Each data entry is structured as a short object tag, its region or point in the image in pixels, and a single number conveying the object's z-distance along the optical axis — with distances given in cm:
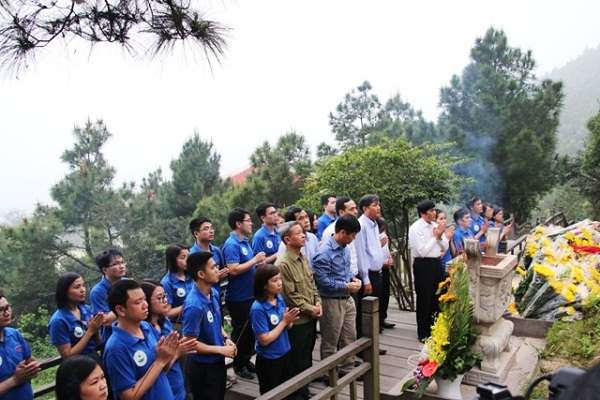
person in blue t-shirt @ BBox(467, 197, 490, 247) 738
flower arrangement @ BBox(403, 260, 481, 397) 398
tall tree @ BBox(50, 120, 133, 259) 1328
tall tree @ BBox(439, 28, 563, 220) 1744
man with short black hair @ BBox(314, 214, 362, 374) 420
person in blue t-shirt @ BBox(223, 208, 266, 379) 452
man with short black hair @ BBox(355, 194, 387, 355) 501
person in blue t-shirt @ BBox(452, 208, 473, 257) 631
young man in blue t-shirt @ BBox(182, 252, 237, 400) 312
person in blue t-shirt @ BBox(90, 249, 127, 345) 371
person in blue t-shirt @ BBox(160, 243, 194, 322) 398
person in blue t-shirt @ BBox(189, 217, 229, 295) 441
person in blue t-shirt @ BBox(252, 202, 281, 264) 499
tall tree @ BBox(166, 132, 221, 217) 1722
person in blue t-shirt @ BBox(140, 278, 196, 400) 295
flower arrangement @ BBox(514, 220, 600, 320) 536
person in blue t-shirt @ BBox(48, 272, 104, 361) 324
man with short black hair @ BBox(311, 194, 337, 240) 569
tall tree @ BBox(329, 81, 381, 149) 2431
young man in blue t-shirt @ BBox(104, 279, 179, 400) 252
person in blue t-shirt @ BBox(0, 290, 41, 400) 279
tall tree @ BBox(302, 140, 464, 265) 707
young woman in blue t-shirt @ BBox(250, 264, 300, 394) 343
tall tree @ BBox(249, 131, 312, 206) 1341
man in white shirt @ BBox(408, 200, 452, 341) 524
